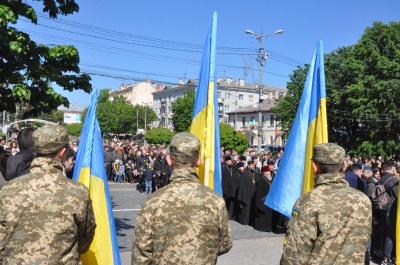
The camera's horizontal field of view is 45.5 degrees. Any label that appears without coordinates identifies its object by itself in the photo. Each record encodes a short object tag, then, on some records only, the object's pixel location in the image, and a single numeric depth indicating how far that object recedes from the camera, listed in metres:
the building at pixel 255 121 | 79.94
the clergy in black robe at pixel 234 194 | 13.49
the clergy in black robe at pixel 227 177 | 13.91
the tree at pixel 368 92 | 36.56
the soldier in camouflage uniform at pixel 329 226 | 3.47
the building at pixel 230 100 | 84.88
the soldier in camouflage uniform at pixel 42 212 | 3.21
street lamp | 35.12
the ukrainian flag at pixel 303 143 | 5.48
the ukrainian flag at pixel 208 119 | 5.24
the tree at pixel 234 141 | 43.72
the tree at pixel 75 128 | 113.75
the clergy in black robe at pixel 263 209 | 12.40
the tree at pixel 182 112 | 79.81
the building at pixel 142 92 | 129.43
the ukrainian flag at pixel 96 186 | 4.29
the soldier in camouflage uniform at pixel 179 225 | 3.25
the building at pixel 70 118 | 56.34
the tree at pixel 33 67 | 8.80
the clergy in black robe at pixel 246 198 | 13.09
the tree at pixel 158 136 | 69.44
